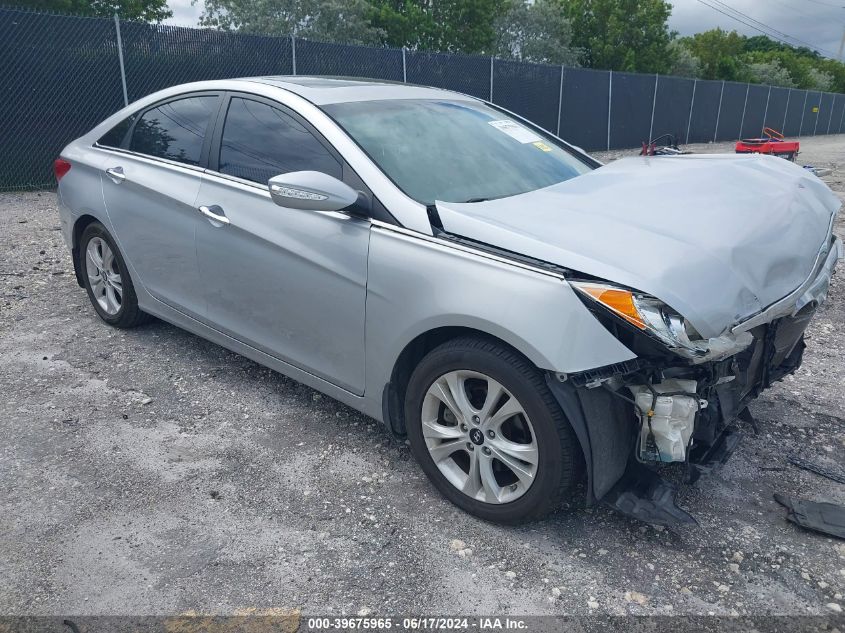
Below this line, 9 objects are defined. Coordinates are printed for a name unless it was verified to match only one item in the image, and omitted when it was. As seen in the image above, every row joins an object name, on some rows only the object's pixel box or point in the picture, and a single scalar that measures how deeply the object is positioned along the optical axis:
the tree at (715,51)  52.25
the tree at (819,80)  62.53
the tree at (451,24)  35.97
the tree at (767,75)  55.09
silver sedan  2.41
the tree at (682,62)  44.95
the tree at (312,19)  29.91
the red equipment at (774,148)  12.07
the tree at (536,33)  39.53
